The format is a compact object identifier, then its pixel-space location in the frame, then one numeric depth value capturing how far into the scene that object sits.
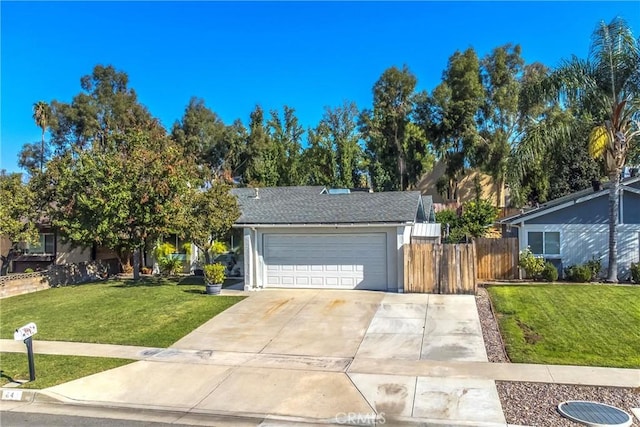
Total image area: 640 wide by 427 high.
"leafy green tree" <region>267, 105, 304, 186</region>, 43.75
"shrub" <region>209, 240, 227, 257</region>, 21.80
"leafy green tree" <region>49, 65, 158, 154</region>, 45.16
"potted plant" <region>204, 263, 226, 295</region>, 17.48
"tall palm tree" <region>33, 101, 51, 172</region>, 44.31
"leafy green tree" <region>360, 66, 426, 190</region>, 41.88
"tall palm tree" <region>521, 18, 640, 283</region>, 17.22
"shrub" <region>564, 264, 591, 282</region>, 18.30
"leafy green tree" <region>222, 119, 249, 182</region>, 46.34
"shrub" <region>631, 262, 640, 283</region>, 17.66
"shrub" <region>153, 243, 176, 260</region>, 23.20
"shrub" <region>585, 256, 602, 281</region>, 18.61
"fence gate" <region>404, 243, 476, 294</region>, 16.30
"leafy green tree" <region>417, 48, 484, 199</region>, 39.59
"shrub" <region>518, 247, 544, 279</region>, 18.88
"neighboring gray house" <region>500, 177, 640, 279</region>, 19.03
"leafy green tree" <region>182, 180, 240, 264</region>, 18.86
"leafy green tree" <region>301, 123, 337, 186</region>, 42.78
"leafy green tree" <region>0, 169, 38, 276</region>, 20.09
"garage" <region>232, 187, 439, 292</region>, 17.52
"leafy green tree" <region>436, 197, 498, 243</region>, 26.75
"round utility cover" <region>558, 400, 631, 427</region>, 6.83
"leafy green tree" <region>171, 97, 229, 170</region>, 47.25
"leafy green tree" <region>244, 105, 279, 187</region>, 43.56
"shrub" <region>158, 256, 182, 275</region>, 23.27
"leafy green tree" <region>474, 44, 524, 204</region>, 39.41
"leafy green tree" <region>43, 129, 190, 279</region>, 19.69
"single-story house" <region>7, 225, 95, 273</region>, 25.81
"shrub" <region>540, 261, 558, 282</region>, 18.62
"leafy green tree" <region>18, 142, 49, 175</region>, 48.80
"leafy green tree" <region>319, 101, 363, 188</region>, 42.38
